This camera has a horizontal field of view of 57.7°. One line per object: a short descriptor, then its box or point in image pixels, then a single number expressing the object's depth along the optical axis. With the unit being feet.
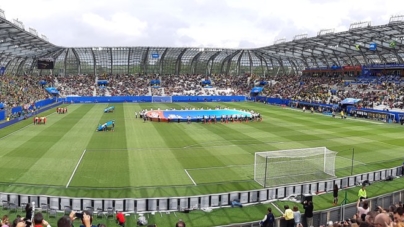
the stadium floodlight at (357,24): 184.42
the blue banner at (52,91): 285.02
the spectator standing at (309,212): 49.89
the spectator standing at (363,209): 44.65
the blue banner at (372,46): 204.13
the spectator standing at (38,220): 28.58
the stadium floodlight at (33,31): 199.62
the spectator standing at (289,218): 47.83
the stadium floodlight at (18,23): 170.50
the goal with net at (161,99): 301.84
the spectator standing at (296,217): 49.03
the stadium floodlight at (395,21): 167.53
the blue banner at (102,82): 328.49
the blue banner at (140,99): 281.74
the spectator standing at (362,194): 60.23
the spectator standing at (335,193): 64.44
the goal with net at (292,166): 74.69
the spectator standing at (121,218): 53.52
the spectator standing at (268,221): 46.45
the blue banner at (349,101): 213.05
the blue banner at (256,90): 321.11
